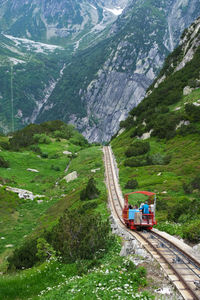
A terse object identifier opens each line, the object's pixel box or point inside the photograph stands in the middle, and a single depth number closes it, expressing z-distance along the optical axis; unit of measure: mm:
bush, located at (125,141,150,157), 47406
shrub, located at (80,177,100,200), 30125
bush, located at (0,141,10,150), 60931
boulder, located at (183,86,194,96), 60500
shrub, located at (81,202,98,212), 25669
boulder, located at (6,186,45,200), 38312
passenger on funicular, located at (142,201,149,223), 18702
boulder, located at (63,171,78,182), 47162
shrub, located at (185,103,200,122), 46075
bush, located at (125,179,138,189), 33000
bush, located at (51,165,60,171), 55303
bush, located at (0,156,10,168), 49250
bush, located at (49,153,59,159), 62094
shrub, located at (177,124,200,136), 43788
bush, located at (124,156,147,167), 43697
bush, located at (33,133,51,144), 70600
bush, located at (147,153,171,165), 39625
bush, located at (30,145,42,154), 62631
